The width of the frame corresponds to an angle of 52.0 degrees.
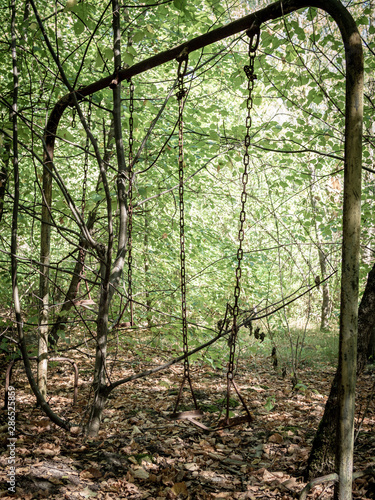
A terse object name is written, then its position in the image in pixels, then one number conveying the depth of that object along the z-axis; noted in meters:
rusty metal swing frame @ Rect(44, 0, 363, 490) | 1.92
